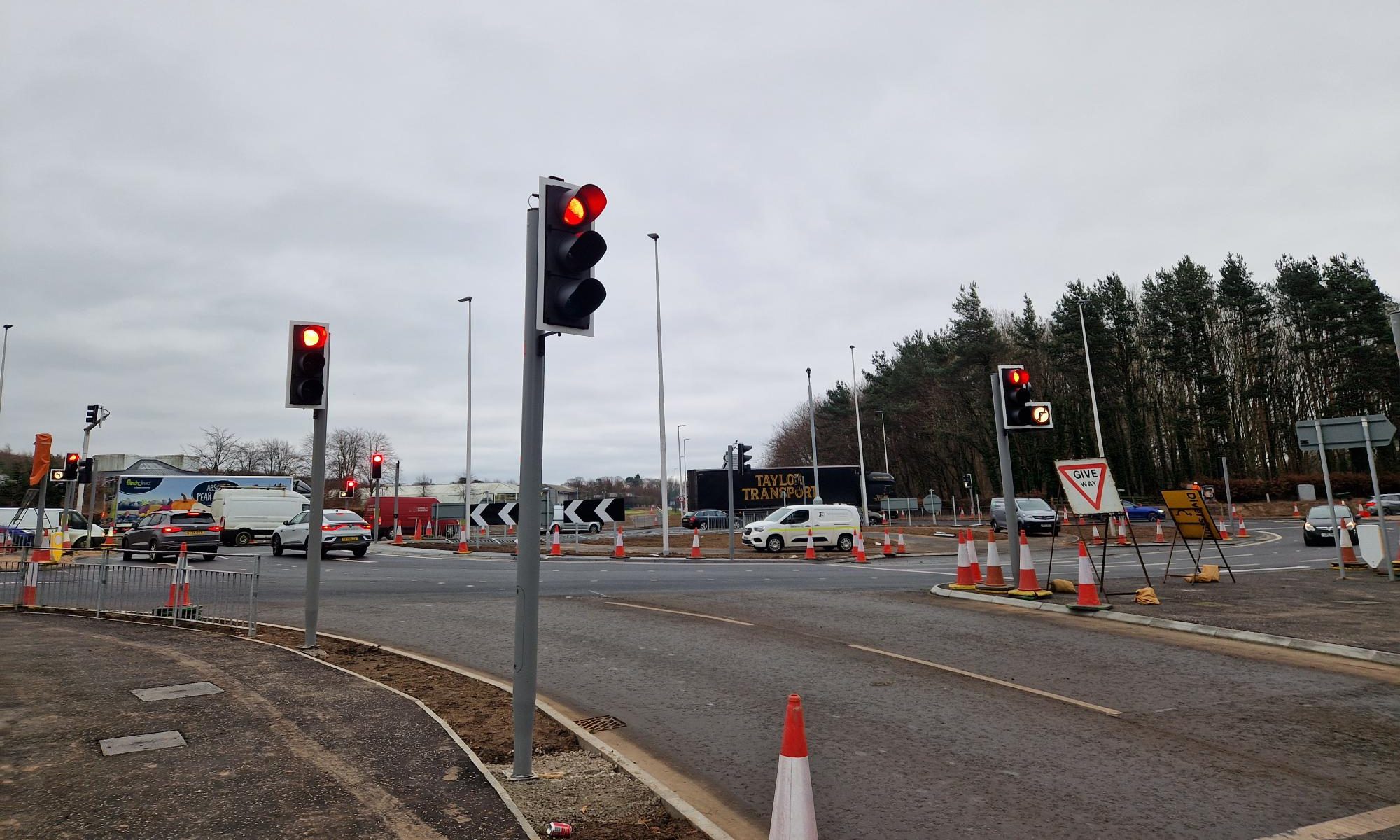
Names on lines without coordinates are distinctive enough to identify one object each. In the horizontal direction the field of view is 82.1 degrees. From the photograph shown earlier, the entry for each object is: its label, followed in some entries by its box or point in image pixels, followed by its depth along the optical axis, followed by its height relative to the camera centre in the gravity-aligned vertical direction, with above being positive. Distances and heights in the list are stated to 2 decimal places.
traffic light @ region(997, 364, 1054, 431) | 13.36 +1.85
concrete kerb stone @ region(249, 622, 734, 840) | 4.00 -1.48
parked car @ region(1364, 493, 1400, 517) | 41.43 -0.11
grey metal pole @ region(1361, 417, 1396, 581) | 15.07 -0.78
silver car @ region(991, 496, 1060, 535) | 34.84 -0.06
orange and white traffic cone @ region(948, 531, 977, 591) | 14.30 -1.05
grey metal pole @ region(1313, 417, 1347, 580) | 15.48 -0.21
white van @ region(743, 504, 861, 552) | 30.41 -0.30
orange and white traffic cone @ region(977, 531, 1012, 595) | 13.72 -1.07
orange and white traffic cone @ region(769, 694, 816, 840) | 3.38 -1.14
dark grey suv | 24.97 +0.17
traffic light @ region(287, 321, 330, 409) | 8.48 +1.76
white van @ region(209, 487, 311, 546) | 34.75 +1.07
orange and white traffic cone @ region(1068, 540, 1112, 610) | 11.36 -1.15
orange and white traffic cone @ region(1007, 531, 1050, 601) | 12.74 -1.10
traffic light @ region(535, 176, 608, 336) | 4.85 +1.62
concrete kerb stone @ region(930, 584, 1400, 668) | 8.13 -1.50
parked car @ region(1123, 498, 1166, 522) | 47.59 -0.22
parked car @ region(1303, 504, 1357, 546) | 26.08 -0.74
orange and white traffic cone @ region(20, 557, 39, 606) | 13.84 -0.75
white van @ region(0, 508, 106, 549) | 33.12 +0.72
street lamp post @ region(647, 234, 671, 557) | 29.64 +4.73
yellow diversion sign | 14.87 -0.10
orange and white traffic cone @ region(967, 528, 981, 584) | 14.40 -0.89
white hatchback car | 26.58 +0.02
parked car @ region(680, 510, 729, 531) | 47.09 +0.19
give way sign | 12.45 +0.40
